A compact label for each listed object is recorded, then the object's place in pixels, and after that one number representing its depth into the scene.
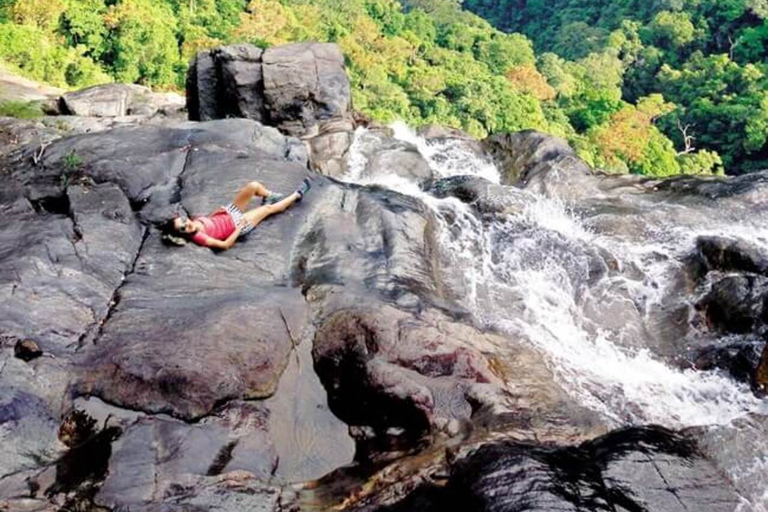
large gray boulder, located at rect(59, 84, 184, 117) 20.42
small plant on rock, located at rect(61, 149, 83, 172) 9.97
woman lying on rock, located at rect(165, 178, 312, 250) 8.56
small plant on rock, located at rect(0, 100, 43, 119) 18.20
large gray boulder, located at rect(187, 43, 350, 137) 16.95
